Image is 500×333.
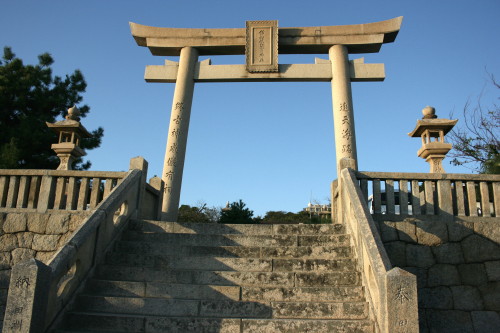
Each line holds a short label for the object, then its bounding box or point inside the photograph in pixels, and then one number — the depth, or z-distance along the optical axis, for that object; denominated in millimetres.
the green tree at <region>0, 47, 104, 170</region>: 12203
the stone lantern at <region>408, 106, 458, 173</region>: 8281
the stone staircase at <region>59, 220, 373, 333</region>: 4262
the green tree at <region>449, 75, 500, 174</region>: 11719
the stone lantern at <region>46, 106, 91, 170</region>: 9648
